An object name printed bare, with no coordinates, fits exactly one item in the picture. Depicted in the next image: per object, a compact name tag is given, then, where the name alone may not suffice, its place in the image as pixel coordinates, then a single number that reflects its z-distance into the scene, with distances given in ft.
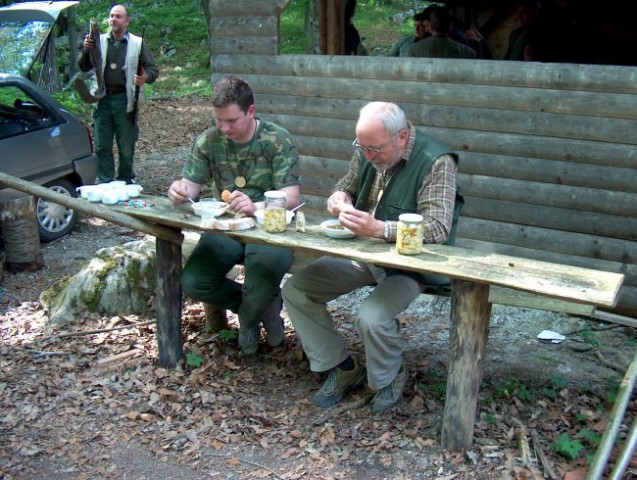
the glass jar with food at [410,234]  11.99
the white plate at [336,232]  12.98
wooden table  10.93
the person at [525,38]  23.39
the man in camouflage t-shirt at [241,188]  14.97
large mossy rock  18.79
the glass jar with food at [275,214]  13.24
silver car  24.09
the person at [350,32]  29.71
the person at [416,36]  24.52
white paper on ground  17.33
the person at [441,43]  22.76
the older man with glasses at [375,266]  12.80
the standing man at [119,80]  28.27
